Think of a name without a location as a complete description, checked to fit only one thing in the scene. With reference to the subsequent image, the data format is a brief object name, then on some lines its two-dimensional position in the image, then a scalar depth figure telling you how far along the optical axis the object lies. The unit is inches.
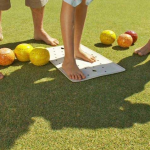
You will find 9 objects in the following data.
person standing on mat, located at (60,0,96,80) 86.6
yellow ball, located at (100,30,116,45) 119.9
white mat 94.3
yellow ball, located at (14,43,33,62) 100.5
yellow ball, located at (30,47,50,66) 96.8
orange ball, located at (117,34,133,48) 116.6
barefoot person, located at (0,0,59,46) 117.8
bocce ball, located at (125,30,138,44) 122.0
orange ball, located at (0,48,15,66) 95.5
